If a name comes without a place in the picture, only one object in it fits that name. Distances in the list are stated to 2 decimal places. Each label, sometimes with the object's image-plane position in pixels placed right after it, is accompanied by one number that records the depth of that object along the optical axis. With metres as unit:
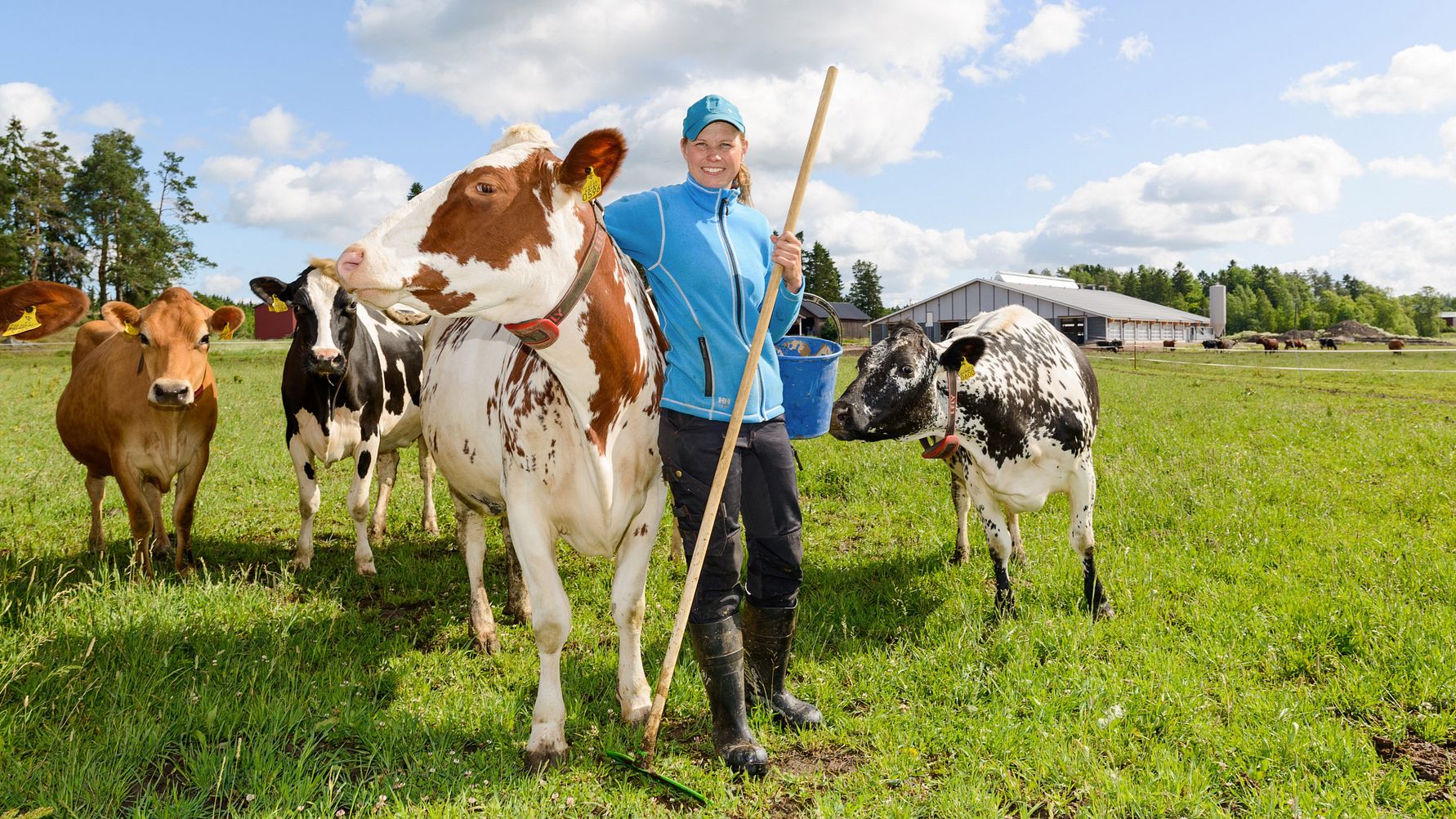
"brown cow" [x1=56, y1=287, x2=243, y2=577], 5.44
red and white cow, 2.65
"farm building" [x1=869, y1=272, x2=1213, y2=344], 57.78
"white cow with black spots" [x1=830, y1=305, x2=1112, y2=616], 4.93
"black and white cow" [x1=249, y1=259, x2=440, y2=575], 6.03
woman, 3.24
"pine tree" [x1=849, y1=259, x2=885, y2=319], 90.38
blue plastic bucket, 4.01
